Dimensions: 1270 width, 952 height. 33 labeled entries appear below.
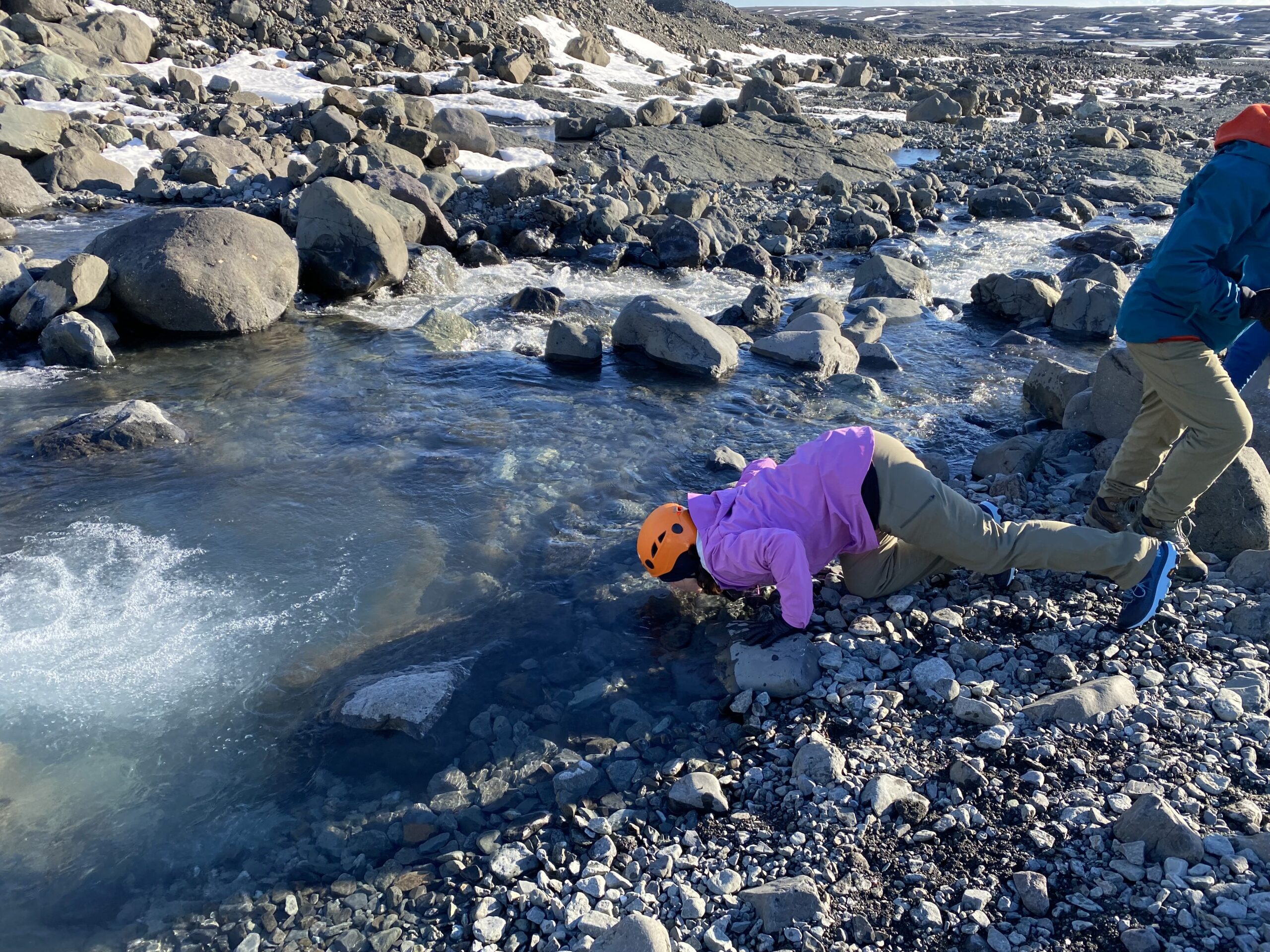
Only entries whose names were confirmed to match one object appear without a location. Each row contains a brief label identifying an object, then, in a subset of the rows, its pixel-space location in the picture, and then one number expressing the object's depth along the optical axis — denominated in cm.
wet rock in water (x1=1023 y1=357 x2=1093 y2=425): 750
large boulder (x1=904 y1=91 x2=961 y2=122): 2794
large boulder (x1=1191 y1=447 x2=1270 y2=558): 502
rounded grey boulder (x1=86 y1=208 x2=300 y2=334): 898
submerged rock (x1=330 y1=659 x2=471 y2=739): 437
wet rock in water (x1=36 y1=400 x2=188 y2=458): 683
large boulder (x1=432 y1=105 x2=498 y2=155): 1733
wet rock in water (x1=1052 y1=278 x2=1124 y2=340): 1030
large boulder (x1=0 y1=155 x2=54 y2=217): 1215
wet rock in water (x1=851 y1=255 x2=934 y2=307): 1142
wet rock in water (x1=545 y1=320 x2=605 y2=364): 896
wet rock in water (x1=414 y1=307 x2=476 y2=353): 945
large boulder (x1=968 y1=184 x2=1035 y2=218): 1594
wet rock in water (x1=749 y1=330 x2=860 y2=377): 898
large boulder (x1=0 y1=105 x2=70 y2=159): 1343
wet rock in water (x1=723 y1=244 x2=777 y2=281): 1238
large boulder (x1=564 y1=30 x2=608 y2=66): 3366
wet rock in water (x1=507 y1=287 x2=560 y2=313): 1040
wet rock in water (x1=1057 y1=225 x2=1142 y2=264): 1327
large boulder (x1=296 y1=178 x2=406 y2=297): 1029
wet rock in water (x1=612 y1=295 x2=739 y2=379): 884
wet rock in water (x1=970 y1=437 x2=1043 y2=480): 655
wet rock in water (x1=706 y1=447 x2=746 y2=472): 699
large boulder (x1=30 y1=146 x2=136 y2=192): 1362
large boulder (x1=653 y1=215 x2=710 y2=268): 1235
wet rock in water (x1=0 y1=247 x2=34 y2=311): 888
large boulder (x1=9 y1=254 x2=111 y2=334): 869
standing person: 425
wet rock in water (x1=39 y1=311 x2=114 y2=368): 839
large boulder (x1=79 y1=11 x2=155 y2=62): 2231
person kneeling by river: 450
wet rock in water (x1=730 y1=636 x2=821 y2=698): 442
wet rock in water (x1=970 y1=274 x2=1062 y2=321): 1073
